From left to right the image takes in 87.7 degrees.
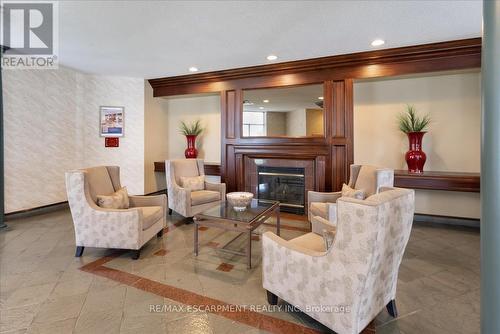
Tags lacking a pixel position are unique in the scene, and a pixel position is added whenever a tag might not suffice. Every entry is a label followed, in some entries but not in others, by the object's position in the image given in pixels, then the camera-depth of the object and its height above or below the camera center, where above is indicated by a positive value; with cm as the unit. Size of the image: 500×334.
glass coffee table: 263 -56
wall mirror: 488 +114
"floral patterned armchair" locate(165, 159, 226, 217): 409 -42
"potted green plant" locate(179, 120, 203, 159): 592 +68
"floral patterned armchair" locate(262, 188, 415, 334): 135 -60
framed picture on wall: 551 +99
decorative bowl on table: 322 -42
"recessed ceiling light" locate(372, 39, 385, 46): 363 +177
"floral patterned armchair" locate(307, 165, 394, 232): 303 -23
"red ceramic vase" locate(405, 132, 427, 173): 404 +20
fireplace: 486 -38
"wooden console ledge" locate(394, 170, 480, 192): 360 -20
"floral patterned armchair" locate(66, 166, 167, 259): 279 -59
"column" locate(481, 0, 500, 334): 91 -1
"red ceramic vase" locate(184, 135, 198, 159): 591 +41
